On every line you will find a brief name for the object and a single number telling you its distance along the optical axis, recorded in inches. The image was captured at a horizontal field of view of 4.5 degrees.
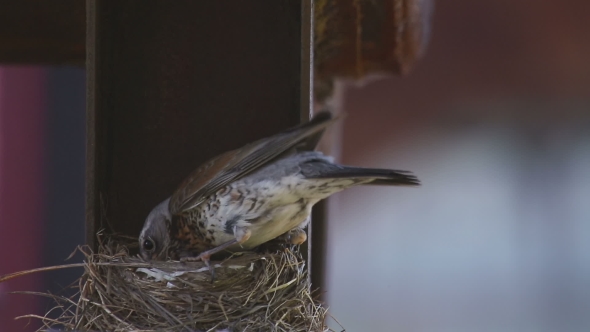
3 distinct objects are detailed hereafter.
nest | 216.8
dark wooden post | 221.2
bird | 215.9
